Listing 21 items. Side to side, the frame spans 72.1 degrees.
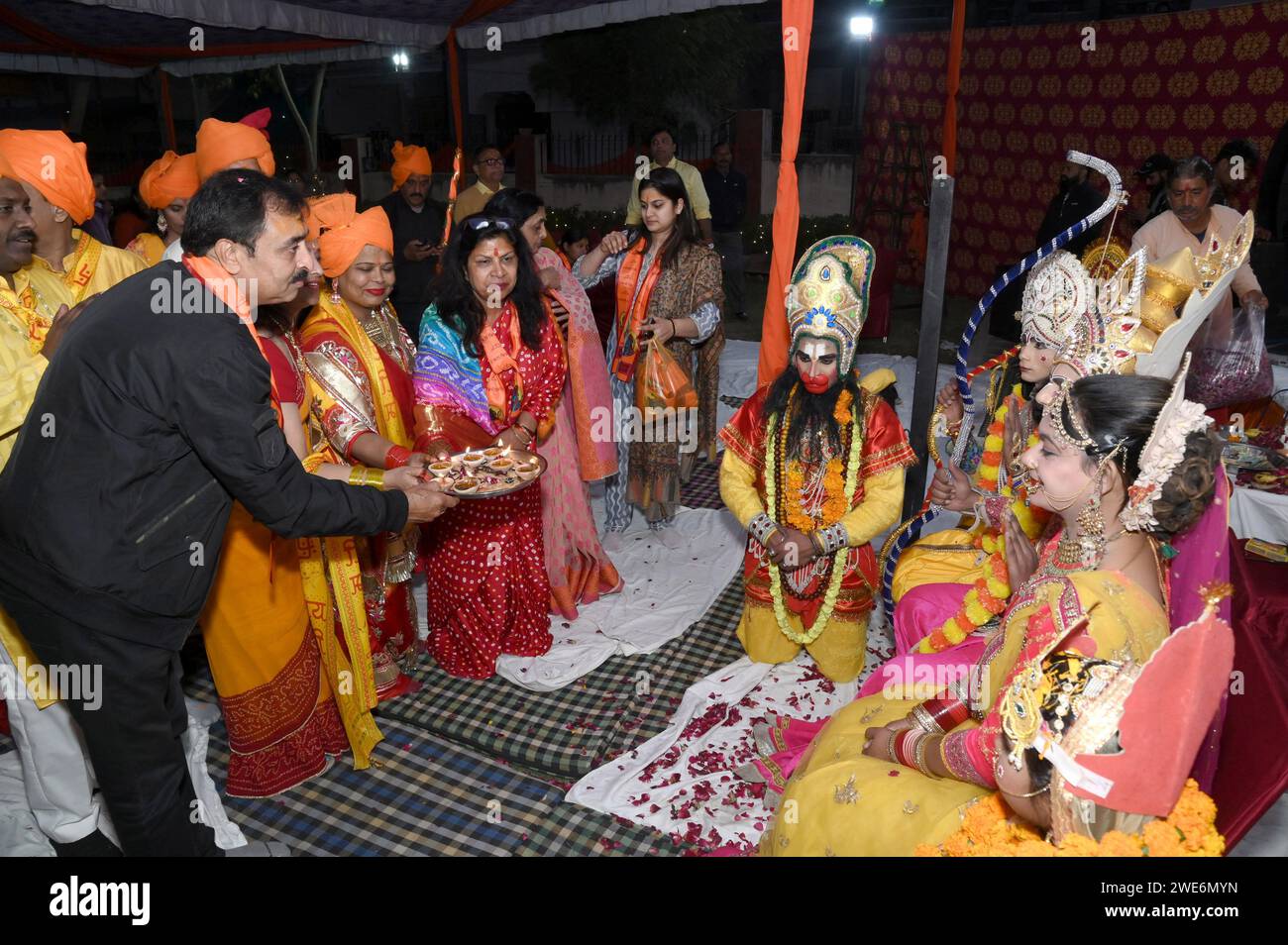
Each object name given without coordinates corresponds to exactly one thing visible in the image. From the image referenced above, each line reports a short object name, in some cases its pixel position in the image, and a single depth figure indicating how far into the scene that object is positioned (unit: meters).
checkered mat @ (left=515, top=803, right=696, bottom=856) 2.98
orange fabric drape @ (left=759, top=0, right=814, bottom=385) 3.62
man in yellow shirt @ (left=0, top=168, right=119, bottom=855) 2.67
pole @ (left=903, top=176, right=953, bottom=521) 3.58
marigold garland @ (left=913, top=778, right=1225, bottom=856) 1.63
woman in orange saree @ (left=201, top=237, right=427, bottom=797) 2.99
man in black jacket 2.20
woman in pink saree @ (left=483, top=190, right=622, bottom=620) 4.48
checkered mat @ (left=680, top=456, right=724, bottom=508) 5.84
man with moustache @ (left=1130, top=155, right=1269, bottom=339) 5.12
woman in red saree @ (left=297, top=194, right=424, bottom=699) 3.50
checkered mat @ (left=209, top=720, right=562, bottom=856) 3.04
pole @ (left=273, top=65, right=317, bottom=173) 10.96
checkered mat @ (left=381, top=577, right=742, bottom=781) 3.51
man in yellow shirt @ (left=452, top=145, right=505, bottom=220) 6.54
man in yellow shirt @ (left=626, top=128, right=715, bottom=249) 7.60
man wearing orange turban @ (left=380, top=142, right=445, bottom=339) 6.37
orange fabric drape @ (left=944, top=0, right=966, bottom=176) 5.17
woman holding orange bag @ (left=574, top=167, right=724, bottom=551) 5.02
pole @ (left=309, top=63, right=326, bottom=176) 11.23
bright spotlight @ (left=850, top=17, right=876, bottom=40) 7.90
